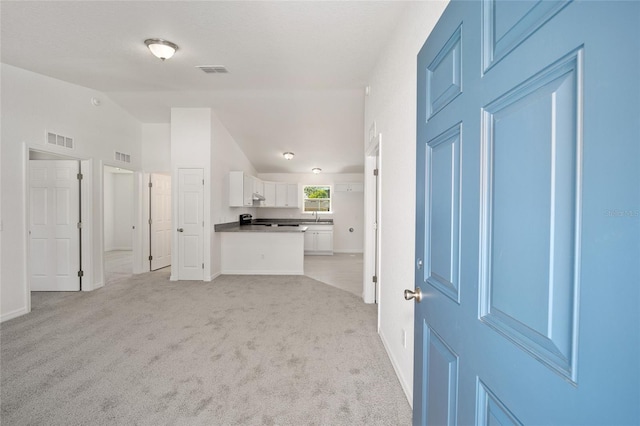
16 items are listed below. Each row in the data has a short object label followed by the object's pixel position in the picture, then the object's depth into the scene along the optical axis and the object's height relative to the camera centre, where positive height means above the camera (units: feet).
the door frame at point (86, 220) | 15.03 -0.69
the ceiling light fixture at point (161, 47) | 10.12 +5.56
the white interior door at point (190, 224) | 17.26 -0.99
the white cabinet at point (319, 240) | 28.48 -3.10
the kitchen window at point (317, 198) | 30.48 +1.02
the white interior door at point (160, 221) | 19.99 -0.96
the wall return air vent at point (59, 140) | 13.05 +3.04
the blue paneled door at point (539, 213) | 1.38 -0.03
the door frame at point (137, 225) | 19.15 -1.19
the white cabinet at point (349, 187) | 29.61 +2.13
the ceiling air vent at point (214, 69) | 12.31 +5.90
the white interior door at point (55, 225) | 14.74 -0.94
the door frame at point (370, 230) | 12.94 -0.96
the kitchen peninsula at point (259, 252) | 19.07 -2.89
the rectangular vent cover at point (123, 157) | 17.27 +2.98
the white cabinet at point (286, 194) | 28.91 +1.34
